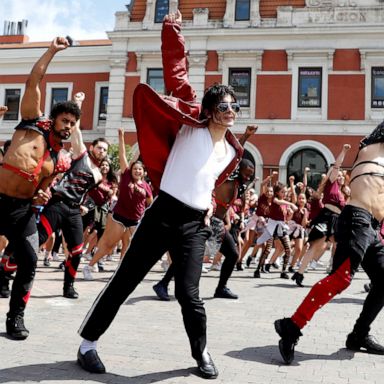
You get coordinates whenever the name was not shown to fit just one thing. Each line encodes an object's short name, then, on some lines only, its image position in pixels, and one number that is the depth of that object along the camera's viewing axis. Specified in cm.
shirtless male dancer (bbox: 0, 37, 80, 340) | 405
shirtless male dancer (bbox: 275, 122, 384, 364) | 378
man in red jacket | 328
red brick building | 2209
